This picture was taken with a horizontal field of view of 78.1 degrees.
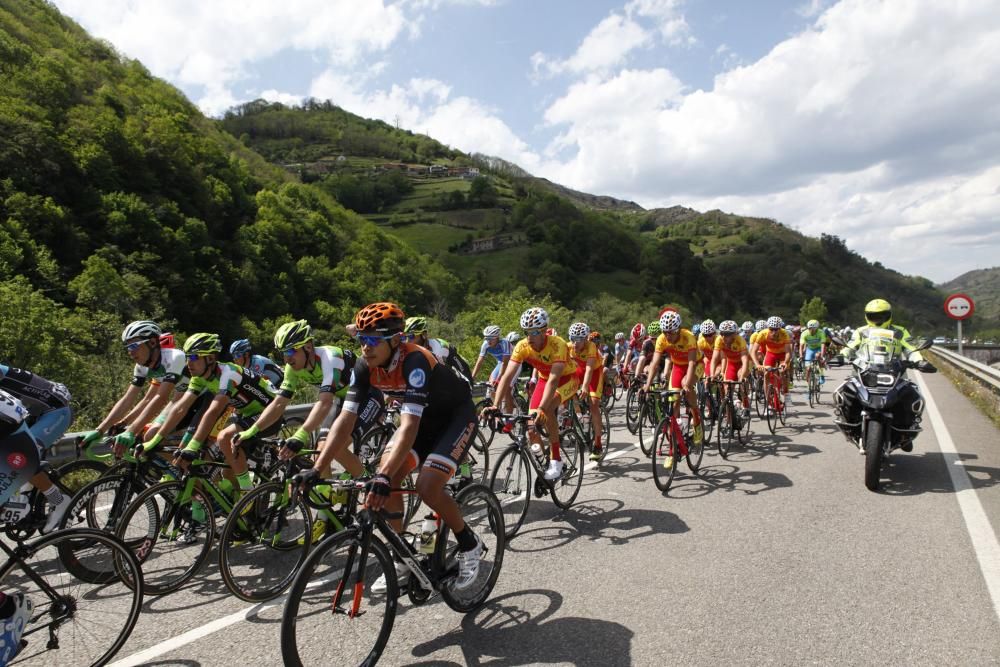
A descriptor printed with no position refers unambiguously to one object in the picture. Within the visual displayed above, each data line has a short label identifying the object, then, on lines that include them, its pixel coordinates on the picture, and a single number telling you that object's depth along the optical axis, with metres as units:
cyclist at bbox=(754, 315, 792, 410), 11.59
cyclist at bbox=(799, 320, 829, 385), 14.12
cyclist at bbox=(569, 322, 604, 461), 8.02
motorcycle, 6.61
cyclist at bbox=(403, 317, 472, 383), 8.13
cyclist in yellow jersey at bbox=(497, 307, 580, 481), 6.25
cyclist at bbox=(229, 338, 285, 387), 6.21
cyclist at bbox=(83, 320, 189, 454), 5.38
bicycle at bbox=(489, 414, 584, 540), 5.70
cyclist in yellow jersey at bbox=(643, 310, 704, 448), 7.71
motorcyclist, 6.89
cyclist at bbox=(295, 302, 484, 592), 3.75
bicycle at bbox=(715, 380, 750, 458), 8.74
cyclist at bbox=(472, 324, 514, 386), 11.16
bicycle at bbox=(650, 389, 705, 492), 6.91
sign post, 17.39
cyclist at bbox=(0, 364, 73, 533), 4.54
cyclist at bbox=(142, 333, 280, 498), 5.16
